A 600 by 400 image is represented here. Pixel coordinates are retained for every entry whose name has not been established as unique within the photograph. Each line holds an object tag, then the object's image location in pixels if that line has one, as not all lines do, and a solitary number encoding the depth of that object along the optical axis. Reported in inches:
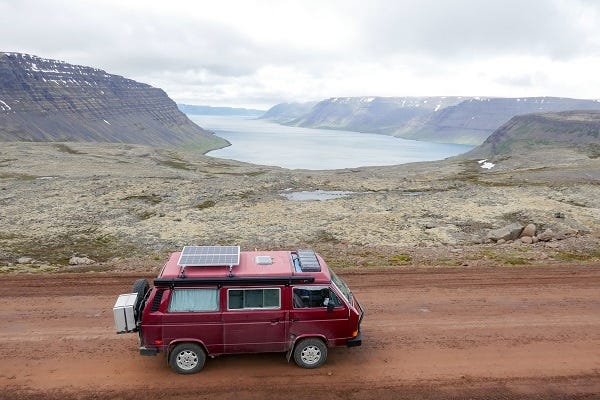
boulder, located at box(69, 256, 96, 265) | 927.7
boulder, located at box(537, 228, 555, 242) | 1069.1
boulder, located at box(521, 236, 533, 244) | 1051.9
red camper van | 468.8
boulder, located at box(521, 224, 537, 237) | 1086.4
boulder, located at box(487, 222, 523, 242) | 1083.3
